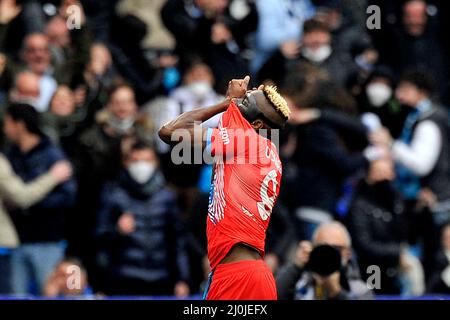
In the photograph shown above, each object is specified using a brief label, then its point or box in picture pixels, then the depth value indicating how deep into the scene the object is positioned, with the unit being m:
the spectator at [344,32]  14.08
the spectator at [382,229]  12.21
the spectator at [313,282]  9.38
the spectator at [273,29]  13.95
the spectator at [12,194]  11.58
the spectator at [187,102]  12.72
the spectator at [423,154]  12.88
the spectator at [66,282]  11.52
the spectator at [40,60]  12.76
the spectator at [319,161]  12.41
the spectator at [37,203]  11.71
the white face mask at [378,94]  13.65
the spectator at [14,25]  13.26
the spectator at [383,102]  13.41
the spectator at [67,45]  12.88
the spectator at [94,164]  12.30
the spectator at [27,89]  12.53
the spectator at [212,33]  13.56
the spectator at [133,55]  13.40
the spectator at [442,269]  12.02
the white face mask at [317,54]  13.42
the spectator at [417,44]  14.48
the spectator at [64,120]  12.28
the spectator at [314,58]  13.34
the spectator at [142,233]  11.94
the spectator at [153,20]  13.88
